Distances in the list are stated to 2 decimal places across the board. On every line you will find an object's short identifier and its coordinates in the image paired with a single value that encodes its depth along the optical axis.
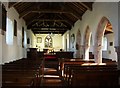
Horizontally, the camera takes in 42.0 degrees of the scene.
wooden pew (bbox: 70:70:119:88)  3.94
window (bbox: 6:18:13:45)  6.89
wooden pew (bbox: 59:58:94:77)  7.00
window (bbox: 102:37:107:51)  13.35
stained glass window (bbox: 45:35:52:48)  20.28
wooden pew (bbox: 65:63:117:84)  4.32
